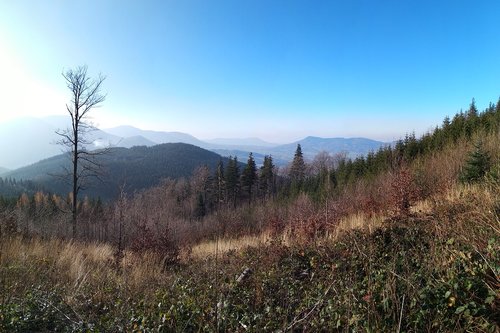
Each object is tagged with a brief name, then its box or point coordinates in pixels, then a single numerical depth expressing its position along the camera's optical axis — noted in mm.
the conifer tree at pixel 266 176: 53875
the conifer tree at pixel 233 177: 49622
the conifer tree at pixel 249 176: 50119
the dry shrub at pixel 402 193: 7393
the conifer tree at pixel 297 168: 56250
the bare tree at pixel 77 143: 13430
